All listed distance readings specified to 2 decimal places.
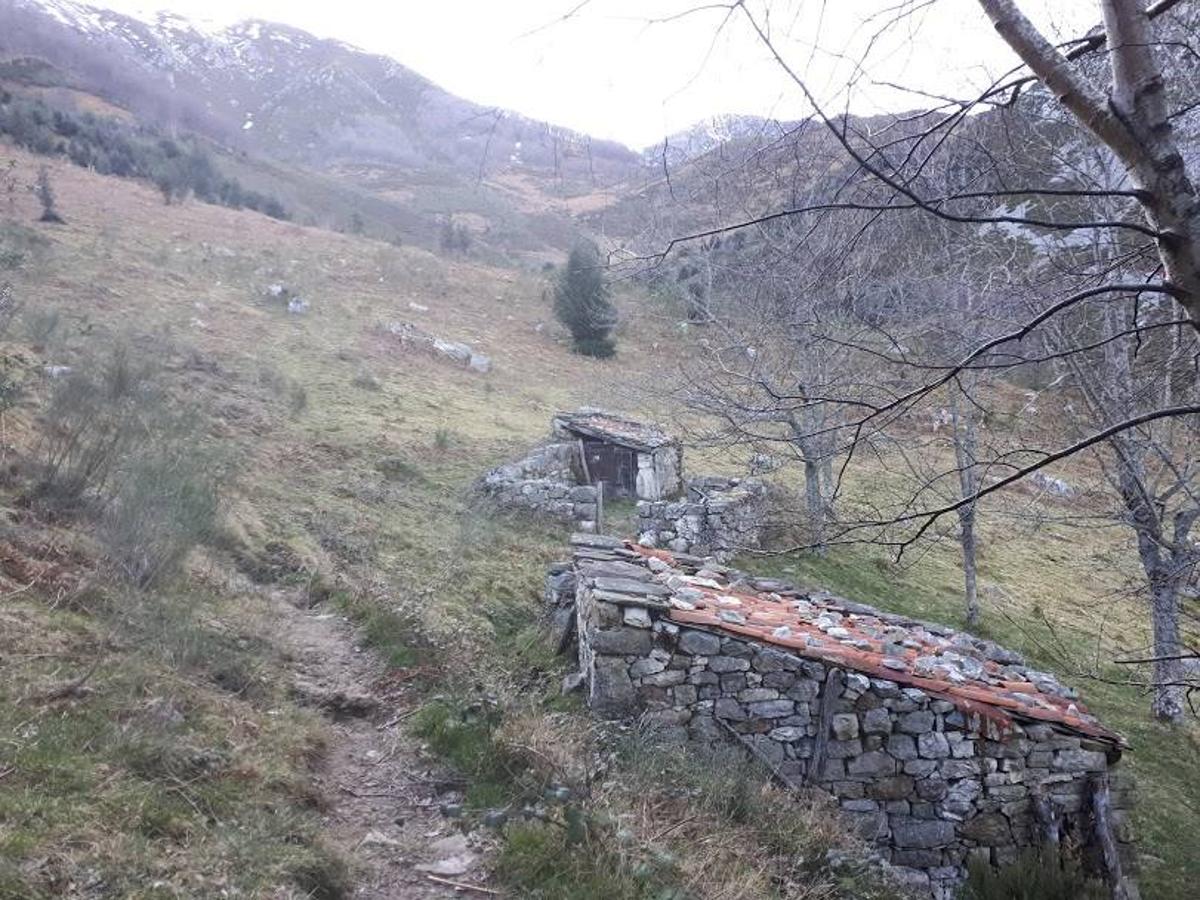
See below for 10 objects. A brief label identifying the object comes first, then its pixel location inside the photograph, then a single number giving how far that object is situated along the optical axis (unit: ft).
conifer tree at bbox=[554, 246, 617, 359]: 87.30
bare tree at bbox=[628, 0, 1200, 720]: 6.27
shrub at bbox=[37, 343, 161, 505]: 20.39
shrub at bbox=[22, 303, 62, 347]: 35.78
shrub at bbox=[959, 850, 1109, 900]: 14.96
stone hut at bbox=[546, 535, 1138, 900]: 17.07
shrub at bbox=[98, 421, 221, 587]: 18.02
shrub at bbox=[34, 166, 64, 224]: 73.51
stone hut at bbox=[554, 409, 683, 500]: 47.67
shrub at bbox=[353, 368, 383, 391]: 59.57
